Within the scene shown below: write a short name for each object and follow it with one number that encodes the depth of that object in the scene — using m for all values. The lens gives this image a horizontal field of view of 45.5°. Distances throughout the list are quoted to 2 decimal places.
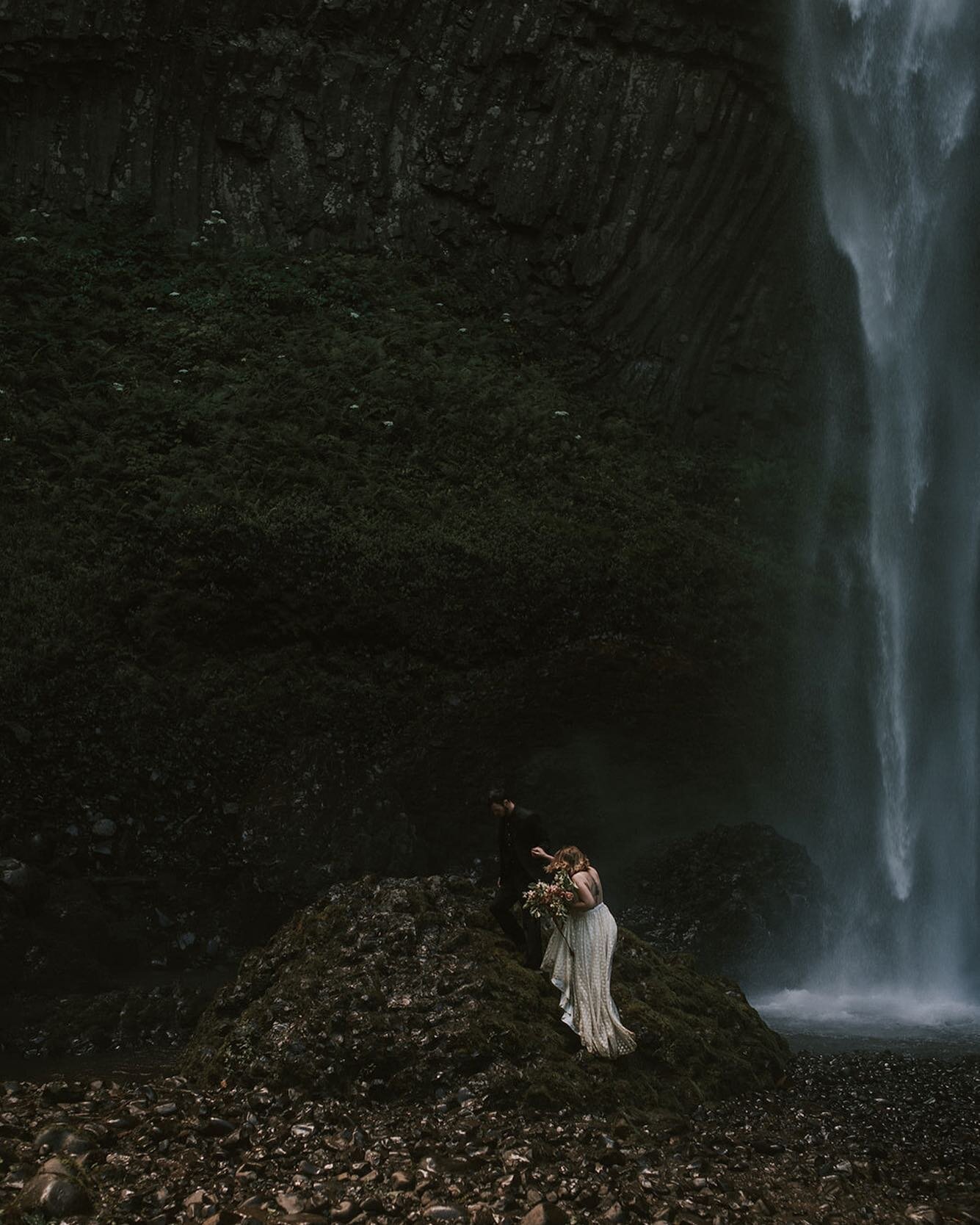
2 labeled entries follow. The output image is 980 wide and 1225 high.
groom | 9.05
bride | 8.53
